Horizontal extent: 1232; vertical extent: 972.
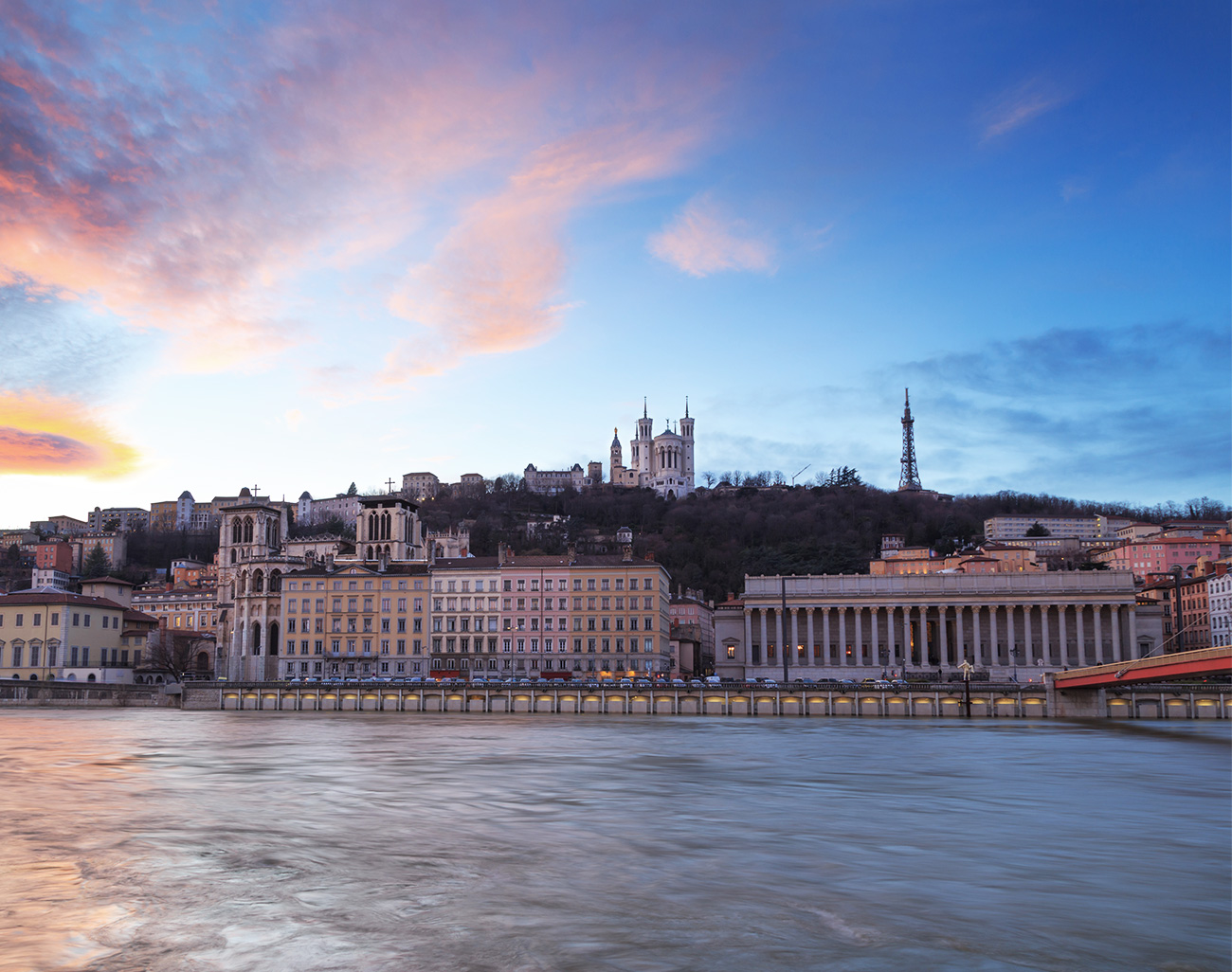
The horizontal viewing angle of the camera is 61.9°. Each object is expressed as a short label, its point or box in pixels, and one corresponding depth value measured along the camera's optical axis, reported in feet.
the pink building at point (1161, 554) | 558.56
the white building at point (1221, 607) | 433.89
